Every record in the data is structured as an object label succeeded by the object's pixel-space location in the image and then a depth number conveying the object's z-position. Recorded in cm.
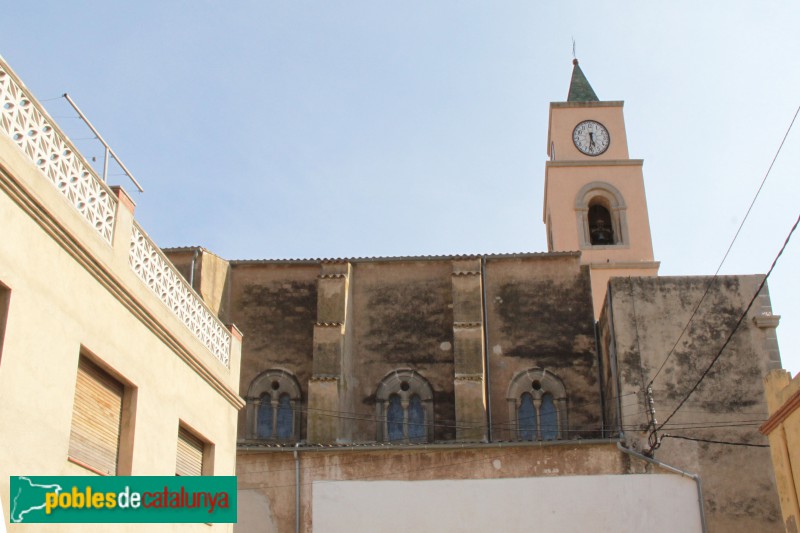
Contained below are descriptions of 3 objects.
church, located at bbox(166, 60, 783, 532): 2047
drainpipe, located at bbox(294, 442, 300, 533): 2041
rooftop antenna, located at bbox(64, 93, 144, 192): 958
